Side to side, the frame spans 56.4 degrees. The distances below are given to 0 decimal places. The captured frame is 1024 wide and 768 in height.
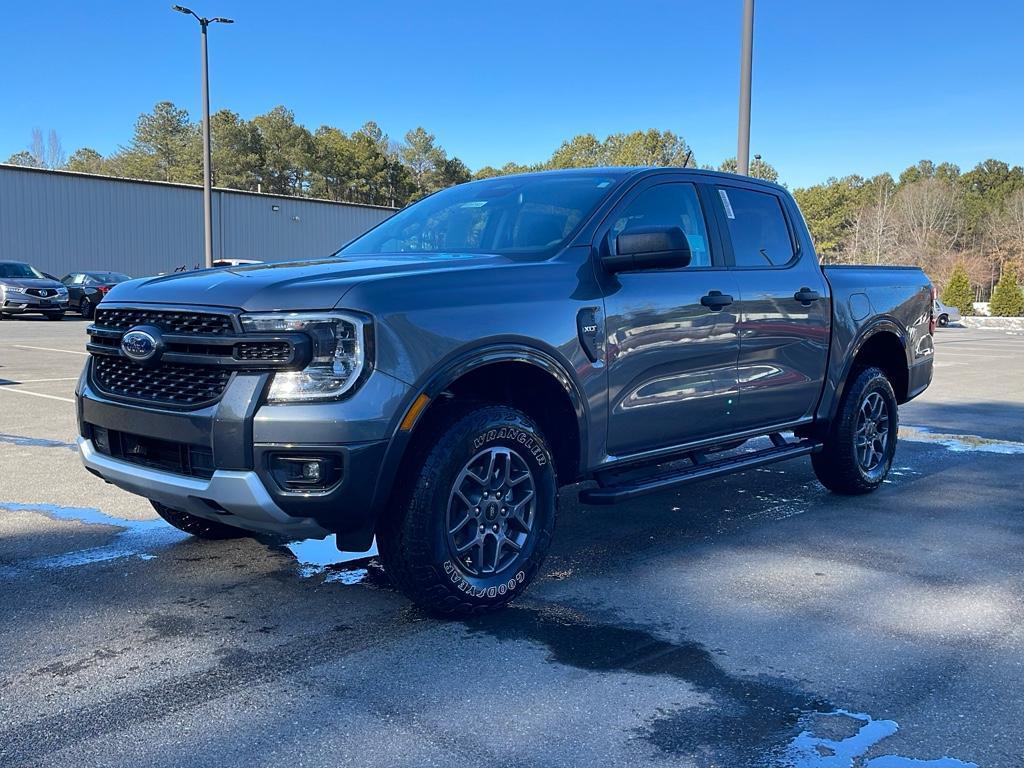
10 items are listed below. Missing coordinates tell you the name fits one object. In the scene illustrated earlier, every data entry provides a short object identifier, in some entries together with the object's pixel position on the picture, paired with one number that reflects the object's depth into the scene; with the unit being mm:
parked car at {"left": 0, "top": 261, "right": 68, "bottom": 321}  25844
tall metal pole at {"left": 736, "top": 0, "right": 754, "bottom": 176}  11523
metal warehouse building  34125
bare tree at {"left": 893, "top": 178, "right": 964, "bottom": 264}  69900
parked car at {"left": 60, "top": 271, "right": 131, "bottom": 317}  28500
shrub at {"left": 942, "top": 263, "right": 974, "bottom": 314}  46188
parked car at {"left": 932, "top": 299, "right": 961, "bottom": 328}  36594
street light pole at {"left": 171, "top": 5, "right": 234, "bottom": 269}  25484
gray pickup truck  3428
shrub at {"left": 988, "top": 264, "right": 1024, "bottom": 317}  47875
